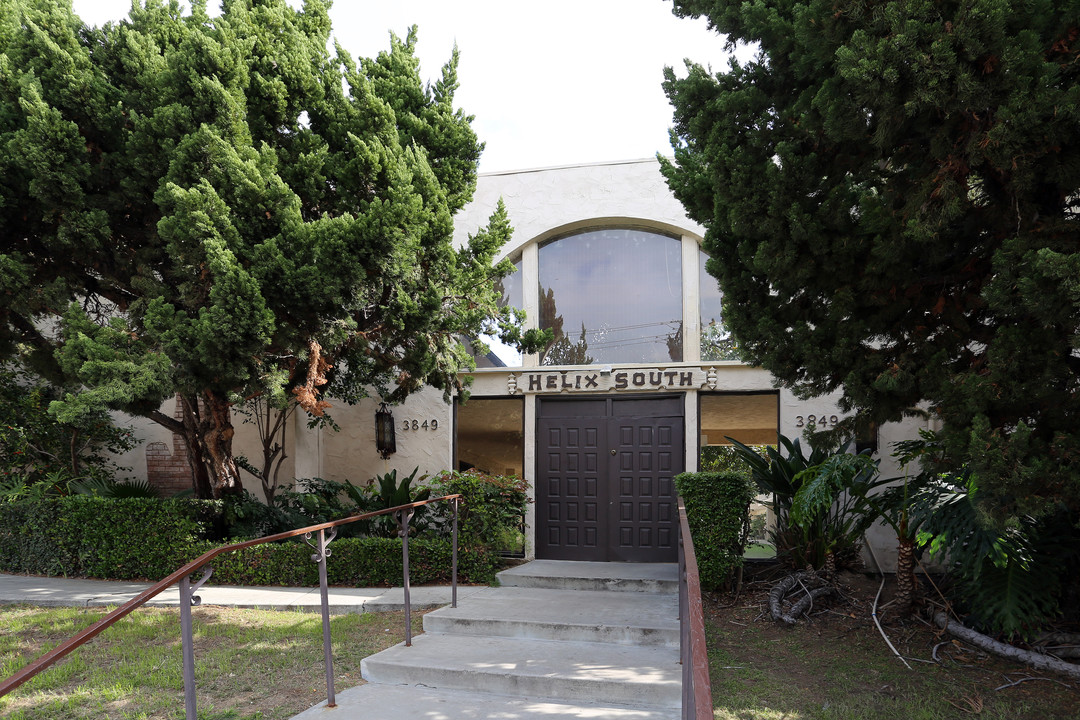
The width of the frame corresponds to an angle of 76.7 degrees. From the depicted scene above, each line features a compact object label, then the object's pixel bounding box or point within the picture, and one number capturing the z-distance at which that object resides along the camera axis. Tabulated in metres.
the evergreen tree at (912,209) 3.11
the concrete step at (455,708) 3.72
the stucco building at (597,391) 8.70
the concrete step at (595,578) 6.96
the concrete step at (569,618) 4.99
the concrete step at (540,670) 3.94
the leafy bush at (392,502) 8.18
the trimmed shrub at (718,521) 6.58
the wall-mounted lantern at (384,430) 9.38
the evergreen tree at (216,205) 5.93
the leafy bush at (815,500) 5.23
